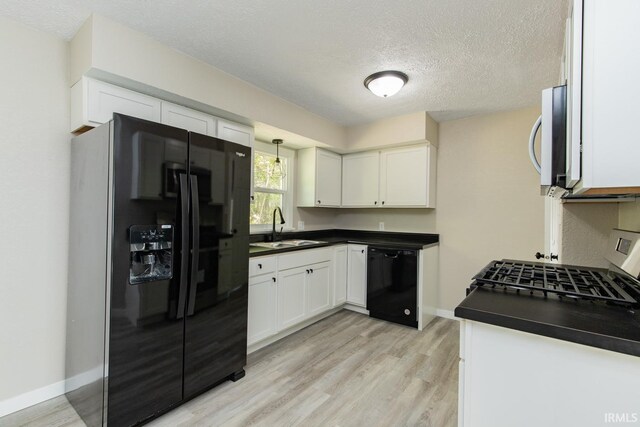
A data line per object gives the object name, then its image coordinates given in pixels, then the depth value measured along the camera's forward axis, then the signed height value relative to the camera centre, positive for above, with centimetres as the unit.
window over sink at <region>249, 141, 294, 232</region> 348 +34
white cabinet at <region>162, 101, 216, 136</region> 222 +75
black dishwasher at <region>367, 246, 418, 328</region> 331 -81
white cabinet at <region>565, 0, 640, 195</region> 77 +32
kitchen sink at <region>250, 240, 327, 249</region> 302 -34
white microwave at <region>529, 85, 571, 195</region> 98 +27
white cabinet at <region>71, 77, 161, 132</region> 188 +73
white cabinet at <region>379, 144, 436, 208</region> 353 +48
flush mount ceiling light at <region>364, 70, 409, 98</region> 242 +113
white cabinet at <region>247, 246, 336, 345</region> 258 -77
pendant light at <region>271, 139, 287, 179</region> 347 +61
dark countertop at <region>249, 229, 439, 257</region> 333 -32
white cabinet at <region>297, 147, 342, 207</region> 379 +48
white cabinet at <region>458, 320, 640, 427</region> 82 -51
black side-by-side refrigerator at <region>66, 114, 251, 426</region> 160 -35
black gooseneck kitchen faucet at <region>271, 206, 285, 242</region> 347 -15
